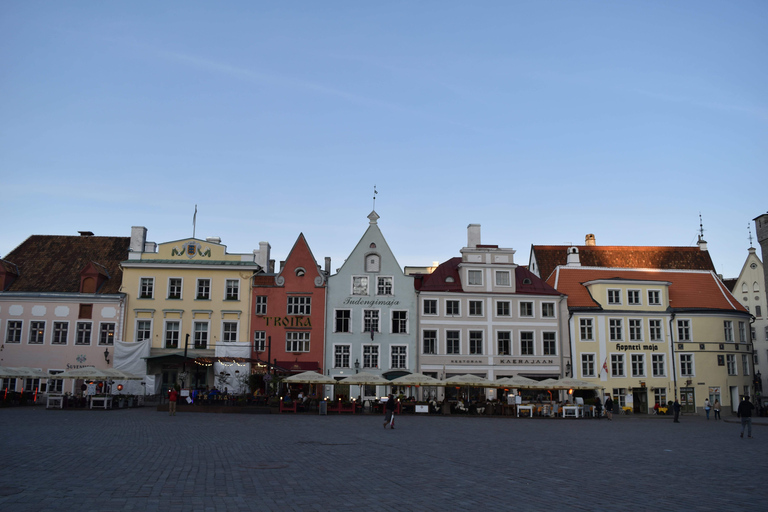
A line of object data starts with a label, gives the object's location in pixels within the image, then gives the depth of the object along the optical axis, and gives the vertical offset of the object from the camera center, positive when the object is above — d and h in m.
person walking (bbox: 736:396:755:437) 25.31 -1.16
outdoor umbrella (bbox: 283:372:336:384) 38.75 -0.05
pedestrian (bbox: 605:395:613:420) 40.81 -1.56
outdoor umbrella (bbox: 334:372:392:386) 39.45 -0.09
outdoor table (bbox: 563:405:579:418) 40.54 -1.77
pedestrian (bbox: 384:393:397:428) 26.66 -1.26
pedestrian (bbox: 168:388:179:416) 32.84 -1.08
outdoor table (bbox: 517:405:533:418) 40.61 -1.70
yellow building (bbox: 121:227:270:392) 48.06 +5.39
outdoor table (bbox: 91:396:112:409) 37.31 -1.35
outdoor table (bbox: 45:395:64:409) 37.38 -1.42
